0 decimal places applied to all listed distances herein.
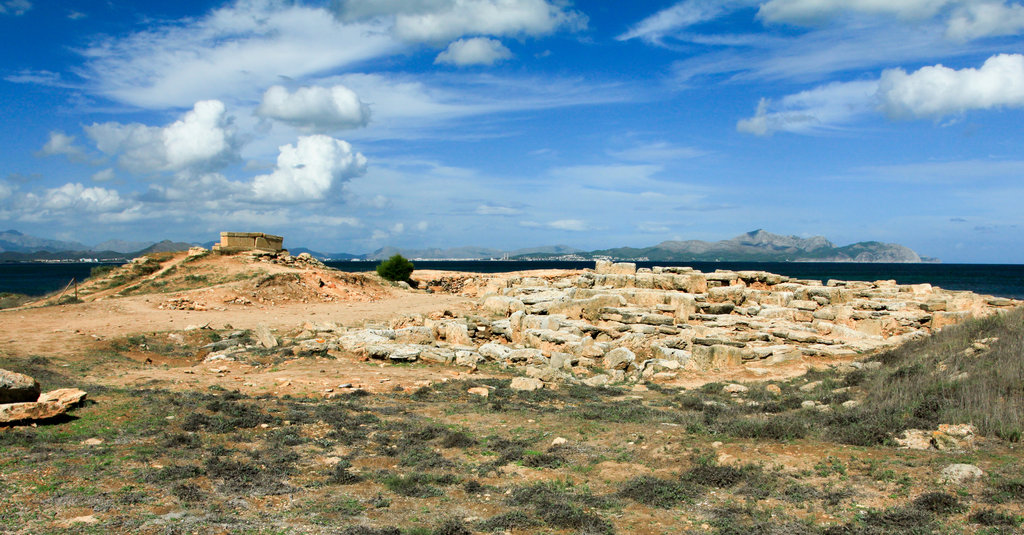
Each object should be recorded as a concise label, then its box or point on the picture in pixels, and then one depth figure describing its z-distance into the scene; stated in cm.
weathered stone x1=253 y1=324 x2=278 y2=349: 1489
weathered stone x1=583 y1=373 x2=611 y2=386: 1255
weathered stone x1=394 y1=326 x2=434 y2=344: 1515
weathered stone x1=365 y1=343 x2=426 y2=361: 1382
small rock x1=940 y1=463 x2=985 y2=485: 592
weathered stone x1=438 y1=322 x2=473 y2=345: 1597
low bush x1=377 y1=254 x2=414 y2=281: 3819
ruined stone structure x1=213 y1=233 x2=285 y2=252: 3142
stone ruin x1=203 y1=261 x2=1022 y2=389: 1397
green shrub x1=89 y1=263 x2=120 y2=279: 2925
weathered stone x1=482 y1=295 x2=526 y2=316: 2036
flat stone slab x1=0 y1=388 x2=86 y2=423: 747
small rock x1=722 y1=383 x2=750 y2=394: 1140
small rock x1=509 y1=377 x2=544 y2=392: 1157
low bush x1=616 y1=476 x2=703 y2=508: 609
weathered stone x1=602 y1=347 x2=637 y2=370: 1395
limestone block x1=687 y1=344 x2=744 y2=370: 1396
